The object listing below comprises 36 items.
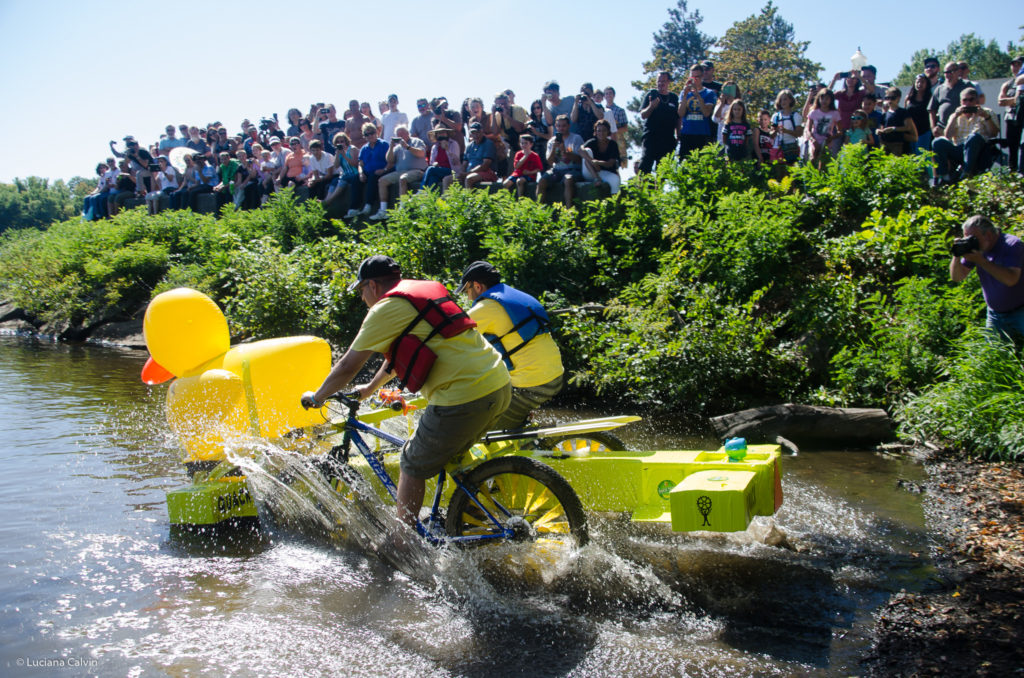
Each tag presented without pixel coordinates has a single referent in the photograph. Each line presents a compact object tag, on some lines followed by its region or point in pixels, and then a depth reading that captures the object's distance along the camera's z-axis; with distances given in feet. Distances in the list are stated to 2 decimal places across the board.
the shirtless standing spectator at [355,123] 53.47
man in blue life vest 17.40
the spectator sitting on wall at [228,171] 64.28
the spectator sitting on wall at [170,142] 72.64
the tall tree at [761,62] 121.29
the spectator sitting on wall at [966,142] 33.91
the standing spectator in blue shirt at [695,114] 39.65
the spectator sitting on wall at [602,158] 39.27
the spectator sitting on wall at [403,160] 49.24
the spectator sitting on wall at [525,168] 41.70
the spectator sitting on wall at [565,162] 39.99
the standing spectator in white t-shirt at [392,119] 51.90
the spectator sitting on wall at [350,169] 51.60
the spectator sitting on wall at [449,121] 47.52
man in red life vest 14.51
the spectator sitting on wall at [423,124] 50.60
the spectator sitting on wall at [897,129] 36.40
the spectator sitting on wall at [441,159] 46.91
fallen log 23.73
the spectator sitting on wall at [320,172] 55.16
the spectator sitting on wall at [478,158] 44.52
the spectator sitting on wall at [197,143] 71.15
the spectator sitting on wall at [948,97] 36.32
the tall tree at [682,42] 161.99
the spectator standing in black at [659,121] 40.04
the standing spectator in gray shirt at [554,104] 43.96
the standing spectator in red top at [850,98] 37.60
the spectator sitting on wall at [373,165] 50.31
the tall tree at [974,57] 179.73
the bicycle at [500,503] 14.32
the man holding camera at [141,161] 75.97
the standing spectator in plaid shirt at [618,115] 43.09
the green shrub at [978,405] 20.24
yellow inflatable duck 18.47
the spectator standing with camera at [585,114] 42.14
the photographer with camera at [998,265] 21.42
